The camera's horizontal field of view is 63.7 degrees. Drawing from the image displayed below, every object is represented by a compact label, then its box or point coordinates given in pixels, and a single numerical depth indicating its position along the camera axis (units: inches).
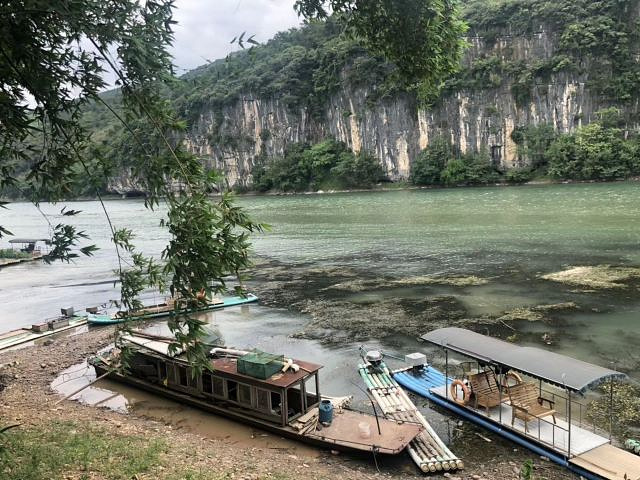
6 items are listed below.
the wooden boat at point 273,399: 416.4
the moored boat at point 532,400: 368.5
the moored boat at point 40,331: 804.0
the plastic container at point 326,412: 440.8
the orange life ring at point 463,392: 462.6
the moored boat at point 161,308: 901.2
